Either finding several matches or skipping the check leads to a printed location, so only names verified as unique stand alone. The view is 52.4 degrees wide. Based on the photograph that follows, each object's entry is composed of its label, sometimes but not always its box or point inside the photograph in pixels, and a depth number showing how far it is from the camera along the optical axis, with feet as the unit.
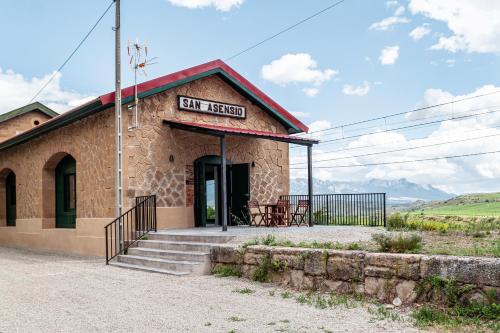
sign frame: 44.21
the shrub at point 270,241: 28.47
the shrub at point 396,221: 48.14
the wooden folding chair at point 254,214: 43.97
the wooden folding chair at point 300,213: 45.73
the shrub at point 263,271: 26.61
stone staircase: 30.73
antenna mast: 39.32
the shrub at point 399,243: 22.35
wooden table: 43.86
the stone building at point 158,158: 41.09
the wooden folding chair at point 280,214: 44.21
